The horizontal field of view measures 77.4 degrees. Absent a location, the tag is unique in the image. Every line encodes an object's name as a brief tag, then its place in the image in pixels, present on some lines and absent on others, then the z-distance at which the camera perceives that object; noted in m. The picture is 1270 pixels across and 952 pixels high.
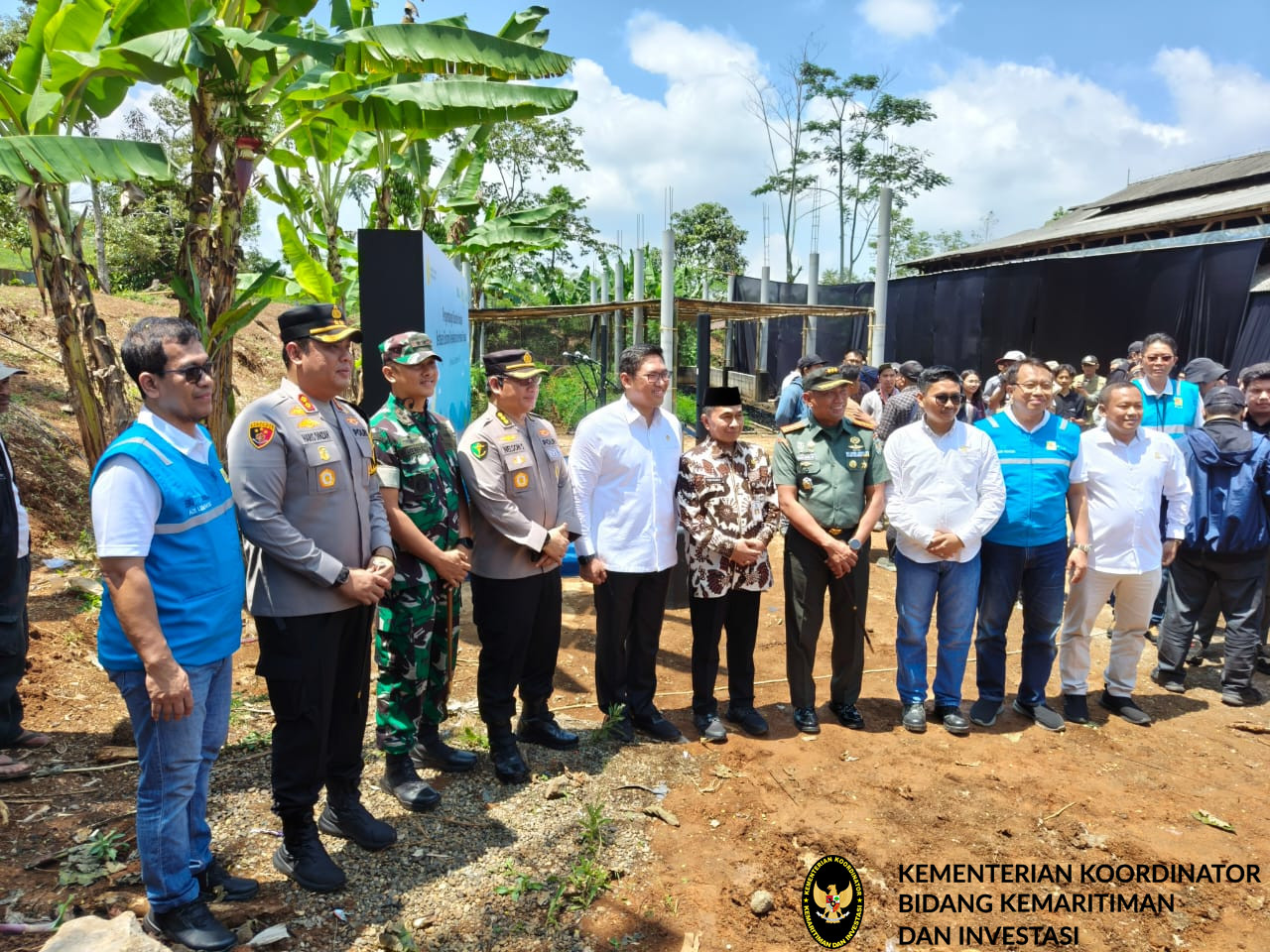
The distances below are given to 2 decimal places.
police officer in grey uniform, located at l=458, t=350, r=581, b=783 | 3.40
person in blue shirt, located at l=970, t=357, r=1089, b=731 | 4.01
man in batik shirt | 3.83
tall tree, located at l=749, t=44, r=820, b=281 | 31.52
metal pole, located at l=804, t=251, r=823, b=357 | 15.28
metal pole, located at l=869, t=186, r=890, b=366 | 9.74
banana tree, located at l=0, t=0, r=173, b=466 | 4.03
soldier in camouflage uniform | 3.15
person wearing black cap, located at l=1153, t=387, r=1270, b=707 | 4.52
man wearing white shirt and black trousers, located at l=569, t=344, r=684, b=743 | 3.79
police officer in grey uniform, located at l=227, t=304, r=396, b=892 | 2.51
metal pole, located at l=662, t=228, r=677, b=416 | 6.80
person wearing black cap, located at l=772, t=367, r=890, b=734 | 3.92
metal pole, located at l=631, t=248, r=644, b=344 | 11.89
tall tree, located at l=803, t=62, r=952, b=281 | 29.64
